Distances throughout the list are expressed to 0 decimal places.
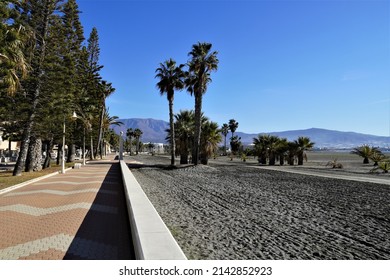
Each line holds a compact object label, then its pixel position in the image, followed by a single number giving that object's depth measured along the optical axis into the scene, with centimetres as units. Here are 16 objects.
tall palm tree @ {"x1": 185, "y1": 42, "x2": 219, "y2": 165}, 2598
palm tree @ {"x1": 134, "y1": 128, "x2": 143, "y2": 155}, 11257
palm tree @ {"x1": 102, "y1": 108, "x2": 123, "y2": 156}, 5562
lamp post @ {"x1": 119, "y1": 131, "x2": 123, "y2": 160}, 3825
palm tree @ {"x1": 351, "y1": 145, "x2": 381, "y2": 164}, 3154
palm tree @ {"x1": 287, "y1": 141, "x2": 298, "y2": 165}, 3272
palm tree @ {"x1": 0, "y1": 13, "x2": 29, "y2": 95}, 1120
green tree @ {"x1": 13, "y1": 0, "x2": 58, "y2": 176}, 1703
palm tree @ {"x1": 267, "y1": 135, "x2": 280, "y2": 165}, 3388
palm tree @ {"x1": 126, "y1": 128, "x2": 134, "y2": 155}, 11632
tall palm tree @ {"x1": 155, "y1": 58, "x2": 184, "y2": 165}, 2908
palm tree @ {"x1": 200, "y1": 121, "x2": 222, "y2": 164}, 2875
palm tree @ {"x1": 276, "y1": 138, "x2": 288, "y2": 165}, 3309
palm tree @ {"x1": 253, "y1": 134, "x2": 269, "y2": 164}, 3497
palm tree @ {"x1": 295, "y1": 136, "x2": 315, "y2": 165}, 3212
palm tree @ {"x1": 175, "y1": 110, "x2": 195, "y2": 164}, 3162
